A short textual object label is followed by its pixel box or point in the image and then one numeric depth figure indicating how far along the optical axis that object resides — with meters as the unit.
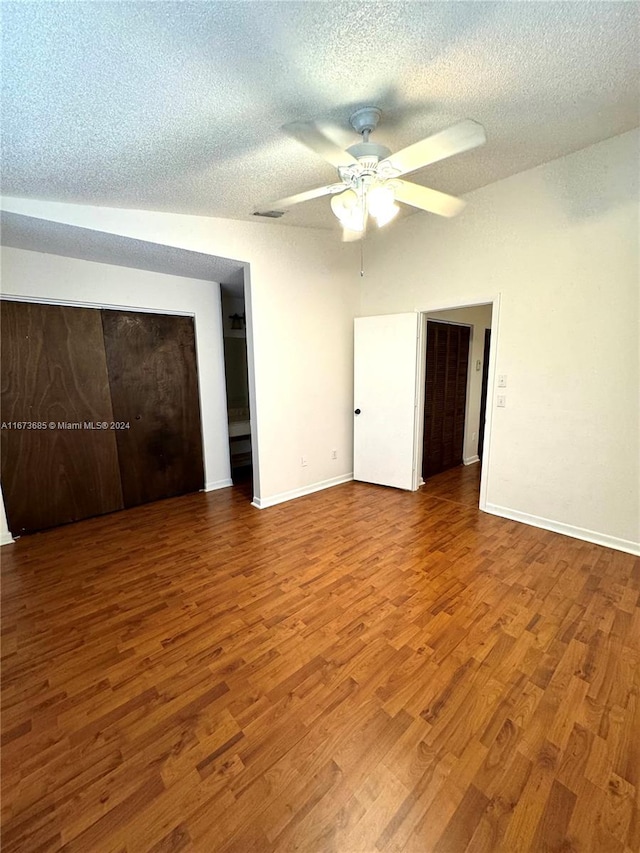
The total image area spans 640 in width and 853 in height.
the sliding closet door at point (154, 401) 3.40
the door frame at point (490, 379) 3.03
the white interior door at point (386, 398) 3.62
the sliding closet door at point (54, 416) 2.86
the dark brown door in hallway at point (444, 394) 4.03
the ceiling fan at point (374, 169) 1.45
